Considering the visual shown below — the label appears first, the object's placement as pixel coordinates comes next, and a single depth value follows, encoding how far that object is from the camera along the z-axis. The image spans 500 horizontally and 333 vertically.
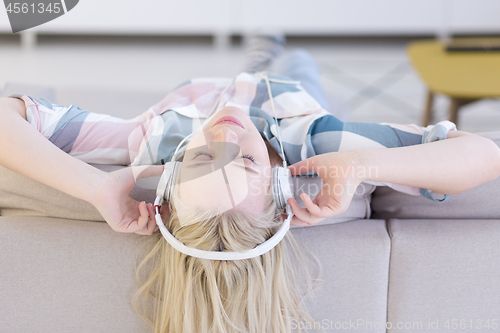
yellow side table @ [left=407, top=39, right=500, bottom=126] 1.96
